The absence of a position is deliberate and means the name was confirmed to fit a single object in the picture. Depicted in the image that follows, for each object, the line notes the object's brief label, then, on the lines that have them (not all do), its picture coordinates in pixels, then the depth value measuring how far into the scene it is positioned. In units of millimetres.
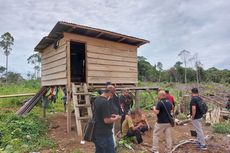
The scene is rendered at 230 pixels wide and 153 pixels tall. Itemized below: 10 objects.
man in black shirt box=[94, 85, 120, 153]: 3017
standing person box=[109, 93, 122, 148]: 3644
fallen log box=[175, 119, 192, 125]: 7679
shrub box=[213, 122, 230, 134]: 6760
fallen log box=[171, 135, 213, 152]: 5002
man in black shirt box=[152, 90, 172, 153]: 4493
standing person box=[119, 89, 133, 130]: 5793
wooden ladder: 5430
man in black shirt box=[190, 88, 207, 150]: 4969
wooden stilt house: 6037
